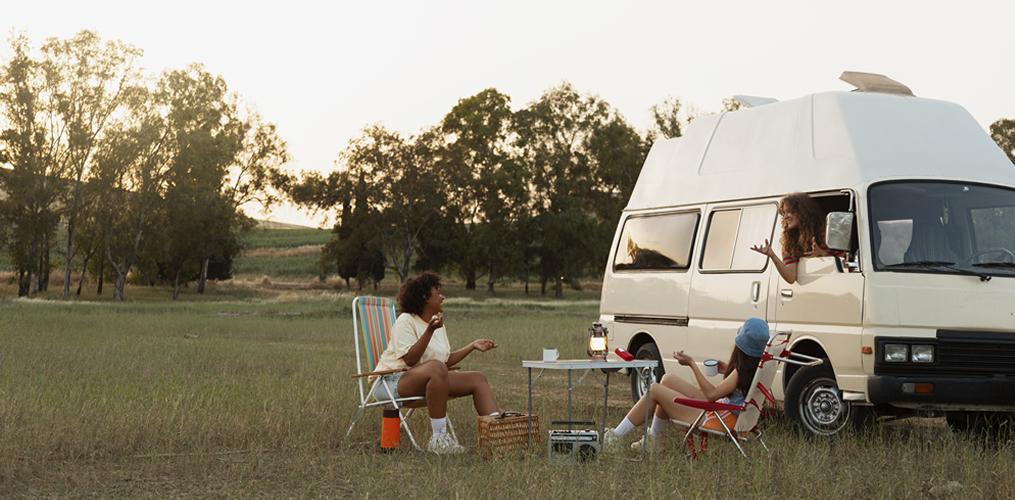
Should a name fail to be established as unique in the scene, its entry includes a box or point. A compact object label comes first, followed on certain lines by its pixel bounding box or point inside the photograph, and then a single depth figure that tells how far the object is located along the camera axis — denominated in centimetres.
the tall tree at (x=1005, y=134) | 4994
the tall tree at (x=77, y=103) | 4506
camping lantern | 741
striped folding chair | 712
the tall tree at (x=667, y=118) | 5912
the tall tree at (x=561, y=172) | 5950
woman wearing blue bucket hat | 636
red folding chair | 622
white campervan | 670
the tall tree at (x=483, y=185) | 5834
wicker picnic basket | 654
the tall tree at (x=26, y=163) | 4381
